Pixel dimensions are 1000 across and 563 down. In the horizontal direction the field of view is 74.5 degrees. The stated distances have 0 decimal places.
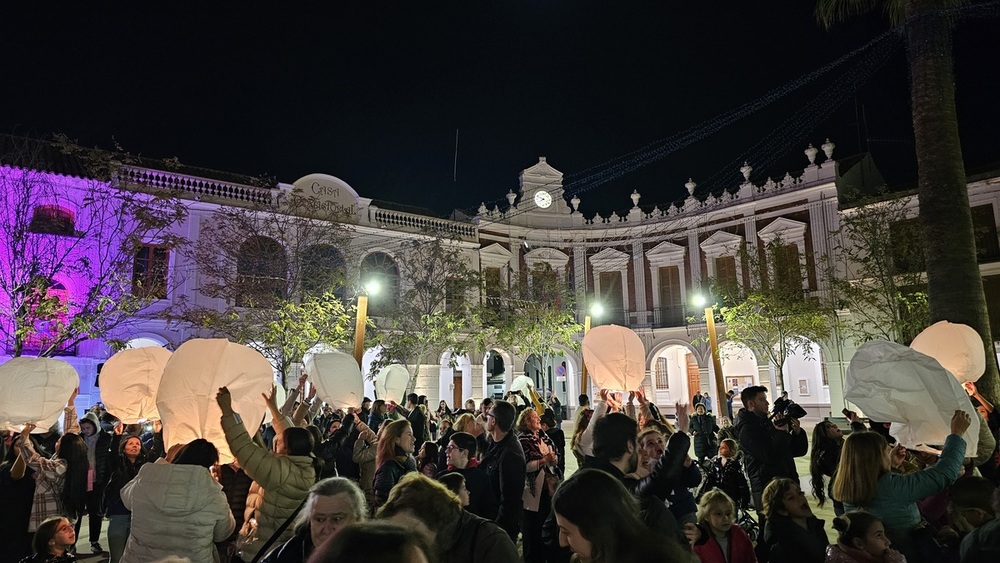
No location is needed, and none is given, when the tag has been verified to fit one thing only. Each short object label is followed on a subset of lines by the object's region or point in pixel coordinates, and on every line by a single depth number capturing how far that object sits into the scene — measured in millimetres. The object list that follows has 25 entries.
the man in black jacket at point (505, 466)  5113
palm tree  10586
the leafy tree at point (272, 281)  20297
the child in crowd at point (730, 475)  7129
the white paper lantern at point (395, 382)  12227
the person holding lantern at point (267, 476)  4305
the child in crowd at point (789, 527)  4320
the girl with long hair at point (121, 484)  5664
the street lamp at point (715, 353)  8359
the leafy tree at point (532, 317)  27750
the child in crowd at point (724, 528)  4457
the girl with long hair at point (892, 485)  4137
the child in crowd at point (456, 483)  4184
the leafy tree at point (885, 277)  21875
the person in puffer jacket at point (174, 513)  3535
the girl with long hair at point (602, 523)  2277
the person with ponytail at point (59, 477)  5883
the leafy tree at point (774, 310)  24469
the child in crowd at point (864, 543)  3672
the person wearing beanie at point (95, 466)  8398
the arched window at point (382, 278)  26250
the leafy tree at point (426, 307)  24547
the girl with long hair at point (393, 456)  5359
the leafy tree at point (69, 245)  15984
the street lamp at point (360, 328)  9016
